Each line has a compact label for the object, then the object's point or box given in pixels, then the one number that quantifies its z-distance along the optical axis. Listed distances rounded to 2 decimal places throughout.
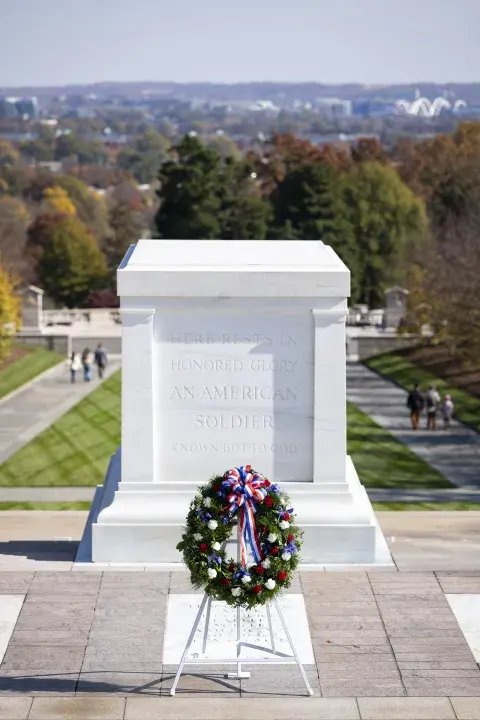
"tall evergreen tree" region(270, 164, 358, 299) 67.31
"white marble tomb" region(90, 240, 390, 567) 15.95
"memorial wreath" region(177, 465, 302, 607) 12.56
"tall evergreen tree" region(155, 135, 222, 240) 67.31
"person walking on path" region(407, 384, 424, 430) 35.91
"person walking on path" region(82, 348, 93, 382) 45.01
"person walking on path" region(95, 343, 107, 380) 46.38
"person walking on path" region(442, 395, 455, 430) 36.06
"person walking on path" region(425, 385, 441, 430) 35.62
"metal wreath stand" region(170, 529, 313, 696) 12.76
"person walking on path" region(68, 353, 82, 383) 45.41
